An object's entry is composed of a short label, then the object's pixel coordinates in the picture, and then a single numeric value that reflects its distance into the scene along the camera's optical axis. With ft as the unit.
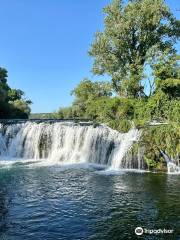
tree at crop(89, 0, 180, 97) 67.44
